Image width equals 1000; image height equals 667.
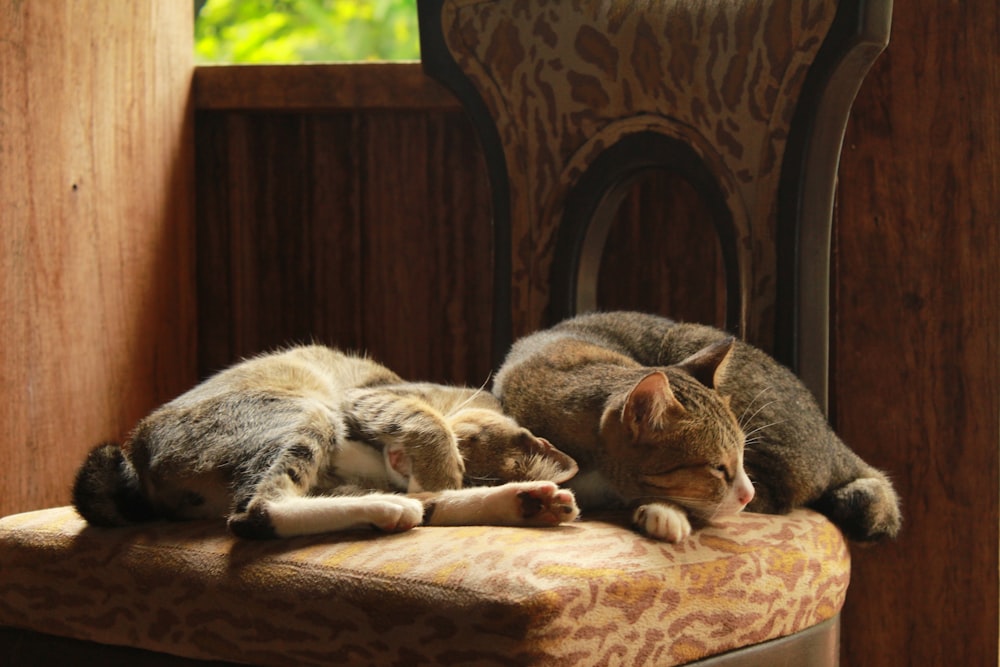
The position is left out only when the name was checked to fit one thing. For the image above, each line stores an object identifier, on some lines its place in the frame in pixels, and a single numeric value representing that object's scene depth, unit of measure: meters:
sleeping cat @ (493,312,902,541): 1.81
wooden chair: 1.68
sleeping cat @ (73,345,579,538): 1.76
